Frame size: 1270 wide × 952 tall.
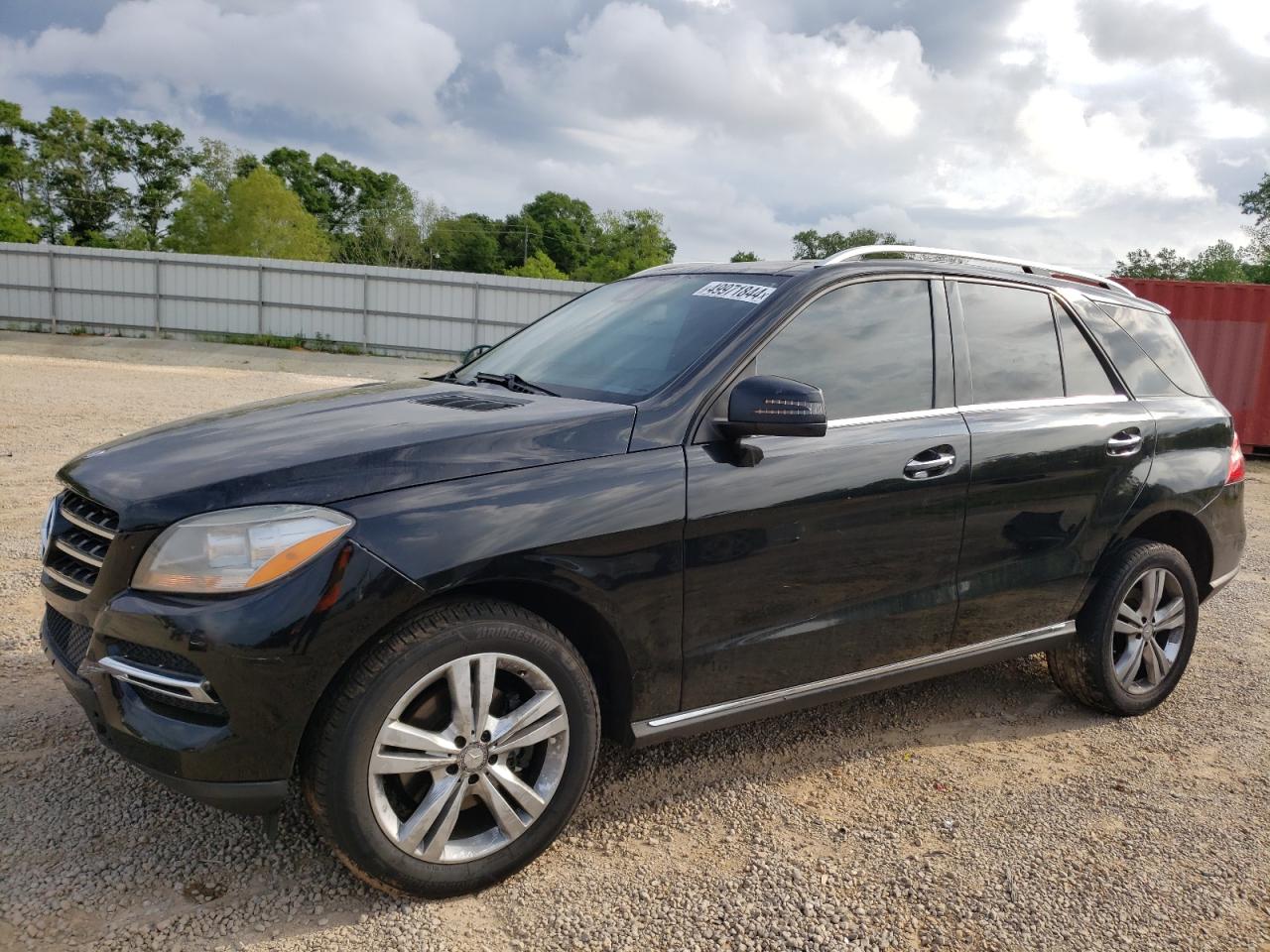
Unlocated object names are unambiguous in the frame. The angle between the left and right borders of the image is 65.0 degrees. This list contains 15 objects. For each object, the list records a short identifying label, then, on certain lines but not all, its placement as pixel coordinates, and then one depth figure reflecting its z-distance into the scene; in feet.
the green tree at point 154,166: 220.84
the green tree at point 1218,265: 179.82
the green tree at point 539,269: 230.89
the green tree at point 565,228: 304.50
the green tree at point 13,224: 140.36
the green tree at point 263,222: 168.25
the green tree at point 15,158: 183.97
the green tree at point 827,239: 189.82
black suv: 7.72
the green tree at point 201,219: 173.78
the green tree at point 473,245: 270.89
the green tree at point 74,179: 201.87
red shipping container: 47.67
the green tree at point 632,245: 274.16
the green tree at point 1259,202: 176.95
